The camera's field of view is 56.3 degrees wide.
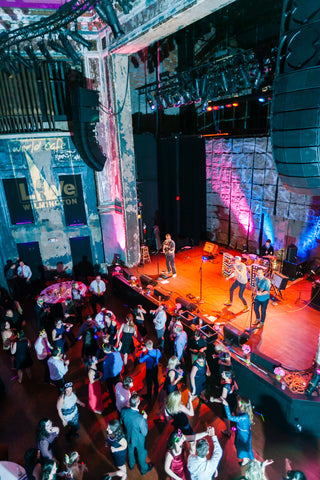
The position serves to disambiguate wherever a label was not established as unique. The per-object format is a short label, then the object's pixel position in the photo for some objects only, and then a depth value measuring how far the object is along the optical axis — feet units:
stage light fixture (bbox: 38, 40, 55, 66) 26.67
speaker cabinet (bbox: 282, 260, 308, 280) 32.12
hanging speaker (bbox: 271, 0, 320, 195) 8.20
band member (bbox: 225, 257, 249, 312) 25.05
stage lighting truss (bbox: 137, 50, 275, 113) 24.11
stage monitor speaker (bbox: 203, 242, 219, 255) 39.22
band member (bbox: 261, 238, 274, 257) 35.22
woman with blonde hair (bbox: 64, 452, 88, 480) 12.09
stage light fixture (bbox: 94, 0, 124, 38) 16.48
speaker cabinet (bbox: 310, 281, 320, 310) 26.45
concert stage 17.38
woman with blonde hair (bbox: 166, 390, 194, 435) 14.21
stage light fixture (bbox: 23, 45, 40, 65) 25.86
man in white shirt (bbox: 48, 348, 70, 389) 17.91
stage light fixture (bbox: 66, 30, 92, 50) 23.12
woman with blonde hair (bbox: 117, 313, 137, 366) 20.51
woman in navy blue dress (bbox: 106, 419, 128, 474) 12.67
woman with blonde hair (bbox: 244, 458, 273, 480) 10.44
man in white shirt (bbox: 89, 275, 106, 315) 27.81
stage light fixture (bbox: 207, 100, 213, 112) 33.75
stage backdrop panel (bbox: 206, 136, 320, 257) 34.04
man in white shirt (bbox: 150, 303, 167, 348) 22.59
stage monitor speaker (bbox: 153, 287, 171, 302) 28.41
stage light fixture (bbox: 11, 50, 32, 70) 26.60
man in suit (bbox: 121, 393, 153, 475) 13.57
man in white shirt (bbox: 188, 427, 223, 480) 11.36
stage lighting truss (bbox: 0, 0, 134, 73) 16.75
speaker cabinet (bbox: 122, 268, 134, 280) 33.22
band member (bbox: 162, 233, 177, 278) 32.32
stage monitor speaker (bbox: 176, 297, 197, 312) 25.90
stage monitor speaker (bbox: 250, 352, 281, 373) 18.92
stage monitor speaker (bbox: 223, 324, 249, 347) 20.95
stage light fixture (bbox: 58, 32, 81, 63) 23.60
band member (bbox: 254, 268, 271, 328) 22.33
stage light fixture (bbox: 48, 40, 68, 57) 24.56
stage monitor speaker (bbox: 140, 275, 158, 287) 31.14
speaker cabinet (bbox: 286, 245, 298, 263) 32.64
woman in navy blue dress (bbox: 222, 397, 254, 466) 13.78
